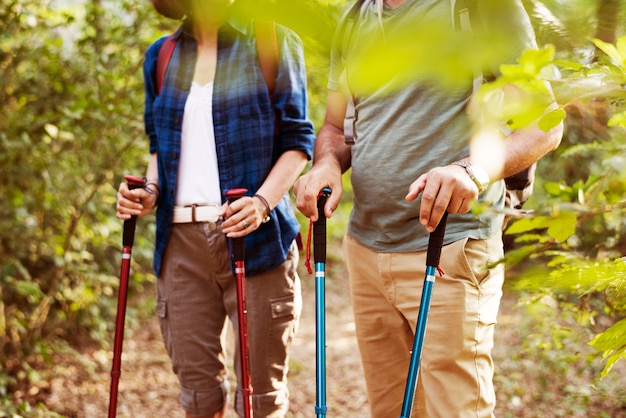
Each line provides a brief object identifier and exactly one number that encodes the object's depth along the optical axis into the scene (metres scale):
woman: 2.41
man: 1.66
